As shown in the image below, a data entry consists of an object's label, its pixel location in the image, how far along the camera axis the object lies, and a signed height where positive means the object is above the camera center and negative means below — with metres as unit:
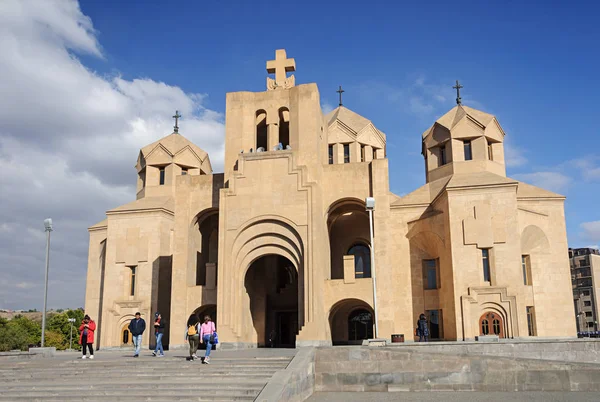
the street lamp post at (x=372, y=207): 21.67 +4.15
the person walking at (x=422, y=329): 25.44 -0.51
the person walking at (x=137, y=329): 18.25 -0.25
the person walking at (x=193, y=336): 16.91 -0.46
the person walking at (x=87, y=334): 18.20 -0.39
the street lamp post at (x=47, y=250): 22.58 +2.82
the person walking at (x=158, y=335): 18.84 -0.46
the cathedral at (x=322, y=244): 25.75 +3.65
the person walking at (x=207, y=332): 16.84 -0.35
